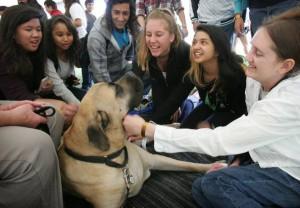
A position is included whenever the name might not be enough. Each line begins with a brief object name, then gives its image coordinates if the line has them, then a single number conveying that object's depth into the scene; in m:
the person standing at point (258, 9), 2.79
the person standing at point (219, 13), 3.45
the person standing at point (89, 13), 6.13
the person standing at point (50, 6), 6.08
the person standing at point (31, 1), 5.07
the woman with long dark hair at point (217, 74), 2.36
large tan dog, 1.74
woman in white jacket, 1.44
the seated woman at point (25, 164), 1.46
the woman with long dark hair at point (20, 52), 2.36
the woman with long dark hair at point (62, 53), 2.94
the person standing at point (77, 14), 5.09
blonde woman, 2.68
